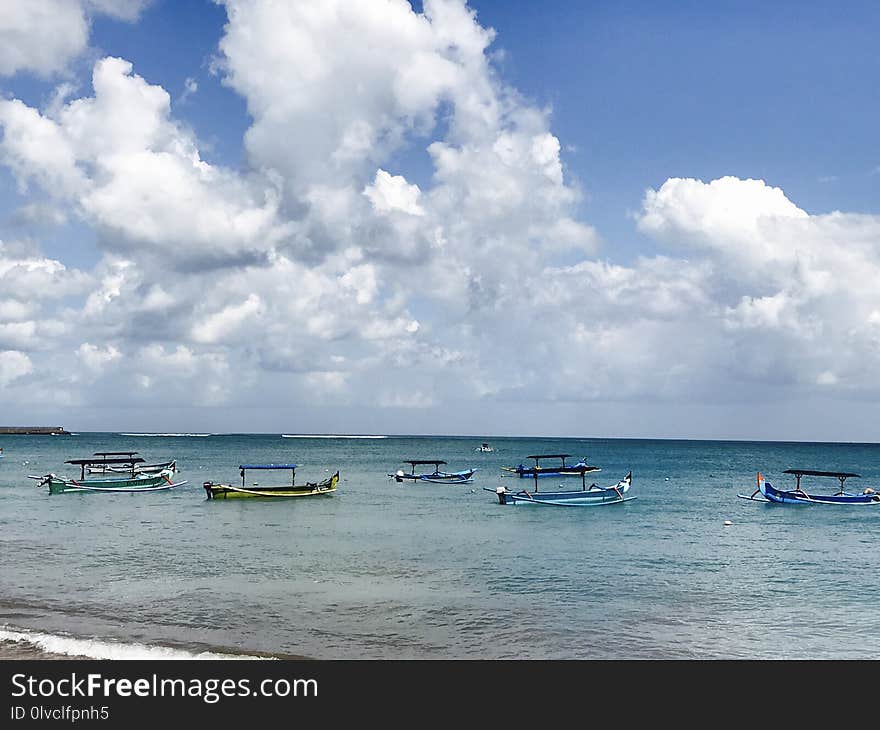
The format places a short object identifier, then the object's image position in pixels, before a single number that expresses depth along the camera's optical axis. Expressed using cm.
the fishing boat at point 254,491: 6088
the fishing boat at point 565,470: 5832
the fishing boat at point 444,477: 7944
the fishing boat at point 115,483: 6625
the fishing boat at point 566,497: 5500
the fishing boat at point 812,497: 6016
